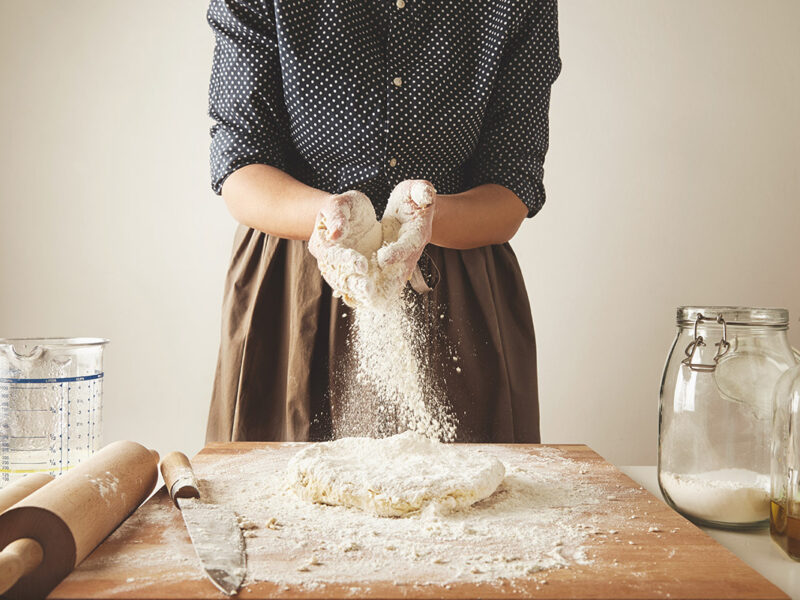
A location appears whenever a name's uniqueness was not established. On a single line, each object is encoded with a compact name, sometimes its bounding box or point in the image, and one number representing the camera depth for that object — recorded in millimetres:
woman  1216
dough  791
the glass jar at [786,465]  672
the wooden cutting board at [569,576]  585
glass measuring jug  860
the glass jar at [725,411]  770
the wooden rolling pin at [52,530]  598
